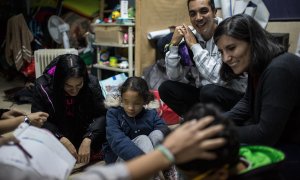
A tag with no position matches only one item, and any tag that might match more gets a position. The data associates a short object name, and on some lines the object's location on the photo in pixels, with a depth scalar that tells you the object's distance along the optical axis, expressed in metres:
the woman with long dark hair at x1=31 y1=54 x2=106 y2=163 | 1.76
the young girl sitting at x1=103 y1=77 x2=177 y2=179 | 1.58
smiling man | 1.79
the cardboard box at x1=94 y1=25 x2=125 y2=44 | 2.97
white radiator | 3.35
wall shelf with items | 2.96
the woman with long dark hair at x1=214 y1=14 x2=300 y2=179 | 1.09
